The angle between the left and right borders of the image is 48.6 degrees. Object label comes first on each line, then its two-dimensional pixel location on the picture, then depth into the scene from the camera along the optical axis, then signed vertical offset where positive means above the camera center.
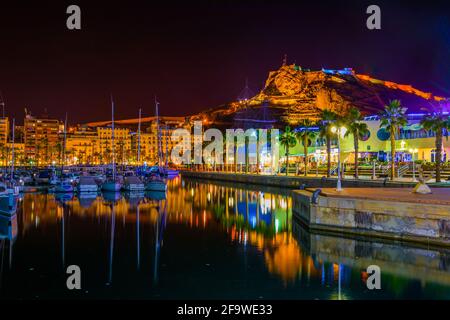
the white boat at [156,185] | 65.81 -2.82
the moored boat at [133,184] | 64.94 -2.65
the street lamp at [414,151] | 82.37 +2.12
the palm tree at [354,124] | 62.69 +5.02
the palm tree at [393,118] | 57.00 +5.34
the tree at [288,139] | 89.38 +4.45
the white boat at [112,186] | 65.56 -2.90
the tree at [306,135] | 82.92 +4.86
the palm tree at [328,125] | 65.69 +5.62
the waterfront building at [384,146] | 82.62 +3.31
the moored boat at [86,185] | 63.81 -2.73
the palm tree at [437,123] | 49.31 +4.06
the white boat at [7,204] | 36.59 -2.92
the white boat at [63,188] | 64.94 -3.11
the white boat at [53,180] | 78.31 -2.52
